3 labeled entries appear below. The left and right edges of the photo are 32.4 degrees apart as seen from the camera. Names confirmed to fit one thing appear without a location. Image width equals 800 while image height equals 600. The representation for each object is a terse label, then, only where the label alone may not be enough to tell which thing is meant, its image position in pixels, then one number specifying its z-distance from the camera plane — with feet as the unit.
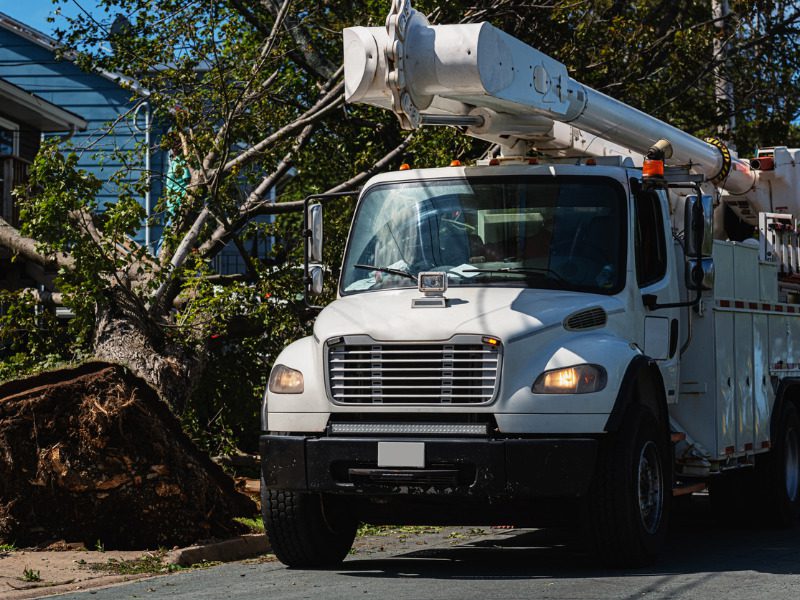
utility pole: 67.62
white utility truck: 27.35
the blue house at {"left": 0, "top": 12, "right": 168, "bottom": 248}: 92.94
